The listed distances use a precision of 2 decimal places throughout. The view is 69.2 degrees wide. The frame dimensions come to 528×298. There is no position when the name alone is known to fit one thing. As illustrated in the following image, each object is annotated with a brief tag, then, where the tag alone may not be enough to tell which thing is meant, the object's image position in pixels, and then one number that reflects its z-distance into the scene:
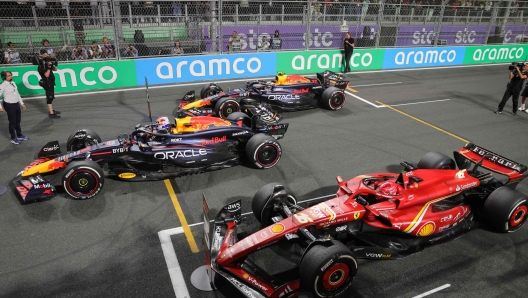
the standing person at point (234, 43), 16.53
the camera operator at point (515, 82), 11.87
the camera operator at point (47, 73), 11.42
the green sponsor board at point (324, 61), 17.47
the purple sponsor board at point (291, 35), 17.59
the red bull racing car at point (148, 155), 7.15
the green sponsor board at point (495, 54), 21.59
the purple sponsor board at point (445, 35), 21.22
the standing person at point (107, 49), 14.46
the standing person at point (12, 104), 9.25
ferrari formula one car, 4.92
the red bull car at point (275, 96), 11.40
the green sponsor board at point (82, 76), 13.21
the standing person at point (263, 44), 17.19
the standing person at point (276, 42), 17.45
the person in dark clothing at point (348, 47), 17.62
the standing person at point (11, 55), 12.95
